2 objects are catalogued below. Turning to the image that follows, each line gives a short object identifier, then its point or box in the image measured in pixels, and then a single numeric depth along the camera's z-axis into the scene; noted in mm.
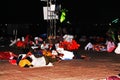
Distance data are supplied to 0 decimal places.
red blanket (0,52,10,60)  10688
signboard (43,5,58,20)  13868
